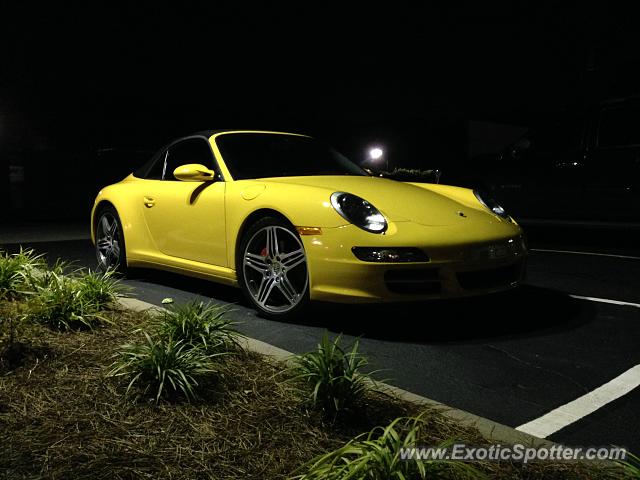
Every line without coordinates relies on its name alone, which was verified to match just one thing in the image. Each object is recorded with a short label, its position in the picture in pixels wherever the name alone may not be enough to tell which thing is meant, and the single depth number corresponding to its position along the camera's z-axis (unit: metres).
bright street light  18.48
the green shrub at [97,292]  3.97
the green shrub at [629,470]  1.83
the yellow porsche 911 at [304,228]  3.79
